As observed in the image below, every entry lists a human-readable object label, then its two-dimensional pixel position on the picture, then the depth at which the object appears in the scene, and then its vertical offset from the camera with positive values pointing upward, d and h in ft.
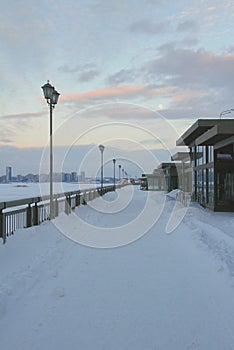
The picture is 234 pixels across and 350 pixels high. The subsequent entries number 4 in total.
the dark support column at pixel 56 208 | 43.72 -4.15
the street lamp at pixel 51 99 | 39.91 +9.46
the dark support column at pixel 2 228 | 25.81 -3.98
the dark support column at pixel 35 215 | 35.09 -4.07
